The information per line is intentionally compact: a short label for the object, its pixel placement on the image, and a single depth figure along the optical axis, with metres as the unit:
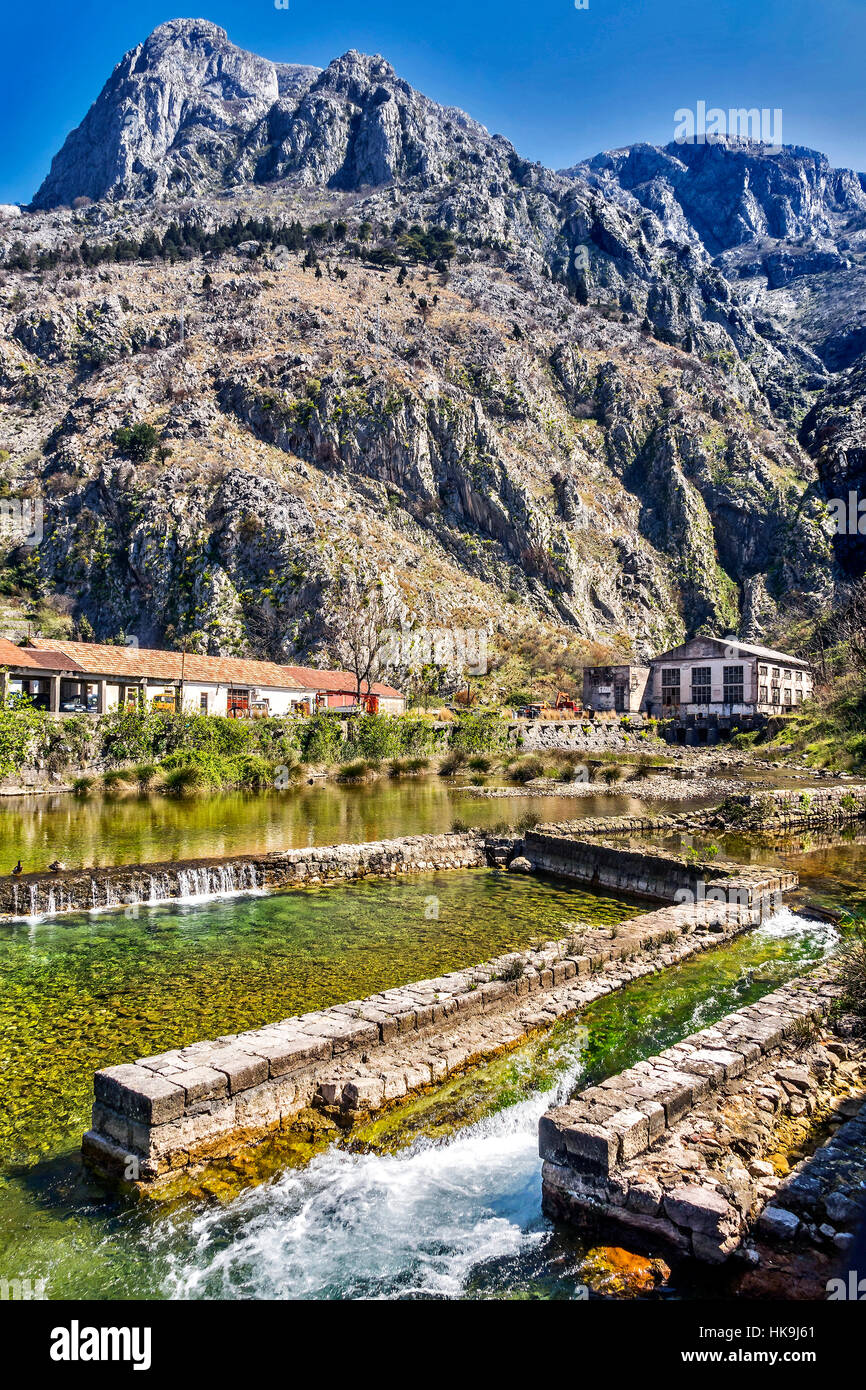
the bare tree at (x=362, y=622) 80.88
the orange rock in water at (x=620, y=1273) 4.89
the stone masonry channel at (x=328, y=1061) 6.41
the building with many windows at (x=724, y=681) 72.75
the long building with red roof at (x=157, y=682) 46.87
